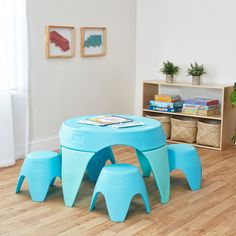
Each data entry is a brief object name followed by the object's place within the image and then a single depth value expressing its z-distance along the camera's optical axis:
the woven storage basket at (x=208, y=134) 4.55
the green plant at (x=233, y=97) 4.30
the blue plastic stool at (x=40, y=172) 3.13
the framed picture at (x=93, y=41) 4.71
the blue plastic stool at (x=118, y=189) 2.80
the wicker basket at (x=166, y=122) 4.91
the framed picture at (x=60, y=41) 4.36
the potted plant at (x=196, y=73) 4.75
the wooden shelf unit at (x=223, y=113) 4.47
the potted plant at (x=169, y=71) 4.93
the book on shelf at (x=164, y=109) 4.86
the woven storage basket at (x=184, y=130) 4.71
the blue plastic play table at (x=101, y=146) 2.97
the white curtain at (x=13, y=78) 3.92
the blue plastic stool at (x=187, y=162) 3.32
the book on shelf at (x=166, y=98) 4.87
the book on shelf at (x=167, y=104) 4.86
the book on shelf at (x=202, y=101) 4.63
